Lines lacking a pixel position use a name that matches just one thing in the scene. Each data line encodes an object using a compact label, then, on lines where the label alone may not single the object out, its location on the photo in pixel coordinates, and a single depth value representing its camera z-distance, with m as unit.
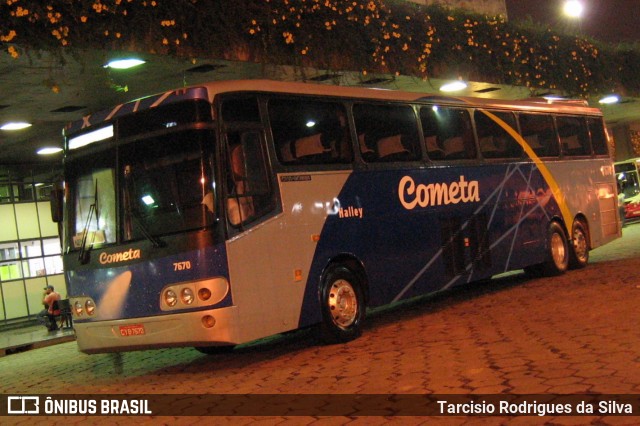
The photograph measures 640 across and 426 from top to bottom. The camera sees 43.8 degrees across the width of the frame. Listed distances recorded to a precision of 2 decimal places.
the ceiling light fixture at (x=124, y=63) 13.78
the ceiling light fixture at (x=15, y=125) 17.89
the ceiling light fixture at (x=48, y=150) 22.84
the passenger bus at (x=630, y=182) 40.22
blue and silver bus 9.34
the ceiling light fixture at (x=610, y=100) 28.68
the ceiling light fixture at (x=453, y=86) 21.29
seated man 22.09
